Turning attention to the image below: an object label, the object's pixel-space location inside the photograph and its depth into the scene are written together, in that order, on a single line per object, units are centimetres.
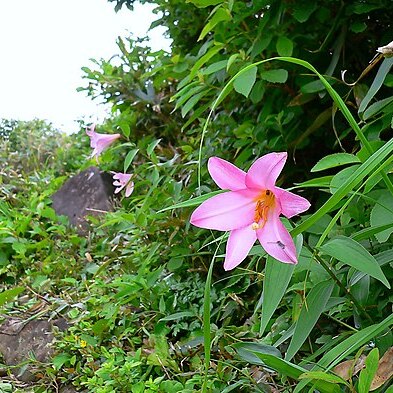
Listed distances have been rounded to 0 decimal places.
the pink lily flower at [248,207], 54
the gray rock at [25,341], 132
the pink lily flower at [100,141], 141
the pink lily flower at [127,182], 129
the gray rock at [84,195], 221
